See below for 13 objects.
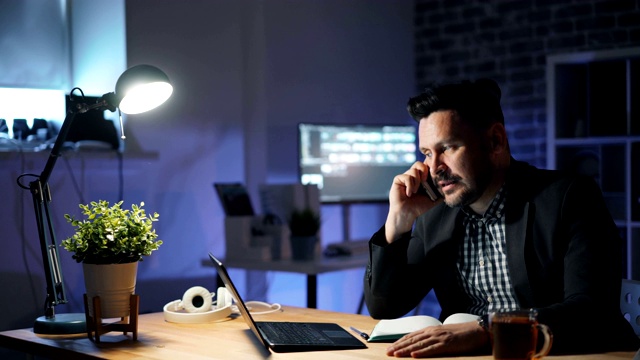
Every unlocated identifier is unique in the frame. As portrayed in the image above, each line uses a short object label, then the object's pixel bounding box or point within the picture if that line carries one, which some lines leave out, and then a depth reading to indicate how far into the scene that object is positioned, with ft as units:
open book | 6.40
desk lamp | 7.54
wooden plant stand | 6.98
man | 6.52
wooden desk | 6.19
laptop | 6.33
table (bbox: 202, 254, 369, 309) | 12.78
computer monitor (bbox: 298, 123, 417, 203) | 14.96
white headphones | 7.79
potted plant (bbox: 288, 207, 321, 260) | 13.53
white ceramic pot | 7.08
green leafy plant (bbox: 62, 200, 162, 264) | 7.15
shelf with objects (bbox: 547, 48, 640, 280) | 14.57
